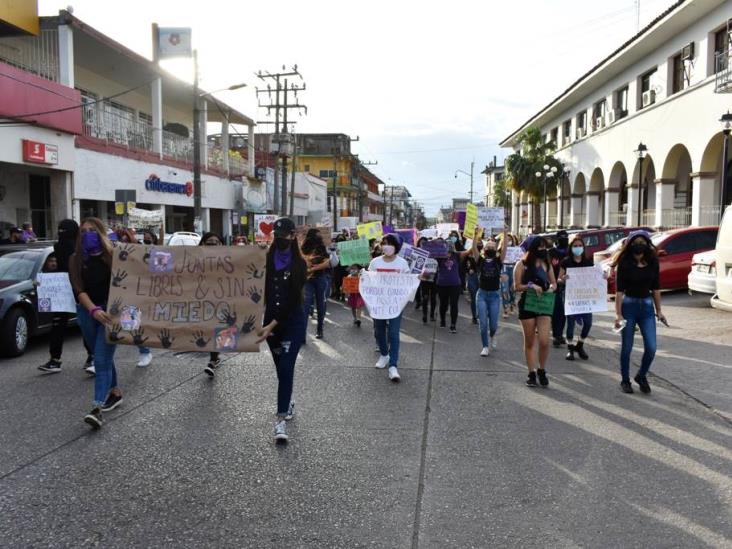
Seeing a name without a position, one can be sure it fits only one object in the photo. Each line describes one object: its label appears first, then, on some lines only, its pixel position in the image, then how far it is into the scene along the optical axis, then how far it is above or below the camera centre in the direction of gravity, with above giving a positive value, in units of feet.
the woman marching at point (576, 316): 28.60 -3.98
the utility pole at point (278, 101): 143.54 +29.33
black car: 28.53 -3.32
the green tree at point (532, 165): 140.15 +13.84
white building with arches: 72.49 +14.57
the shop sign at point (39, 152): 58.49 +7.19
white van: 35.86 -2.23
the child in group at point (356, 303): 39.61 -4.81
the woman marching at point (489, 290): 29.63 -2.98
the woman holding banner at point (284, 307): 17.58 -2.21
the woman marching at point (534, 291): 23.16 -2.30
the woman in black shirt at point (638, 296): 22.27 -2.46
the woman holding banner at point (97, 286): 18.86 -1.78
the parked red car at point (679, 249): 52.03 -1.85
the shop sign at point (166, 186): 86.12 +5.99
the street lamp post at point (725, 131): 59.36 +8.92
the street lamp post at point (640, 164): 80.08 +8.27
